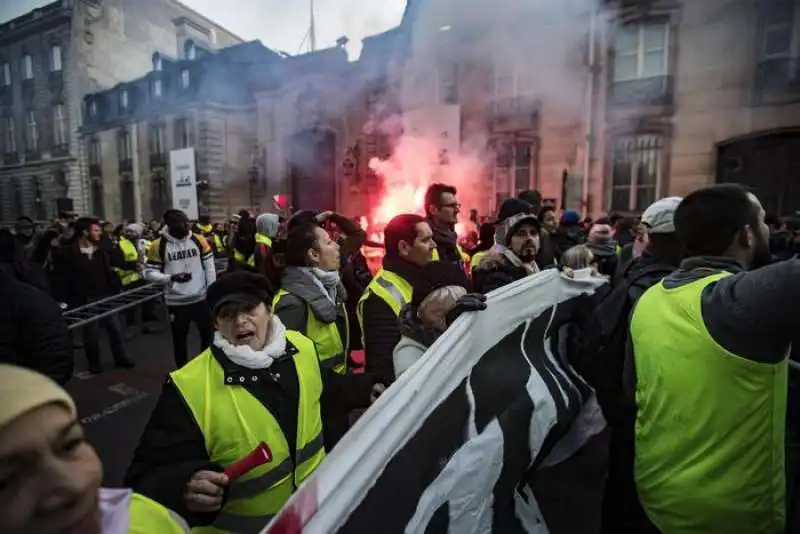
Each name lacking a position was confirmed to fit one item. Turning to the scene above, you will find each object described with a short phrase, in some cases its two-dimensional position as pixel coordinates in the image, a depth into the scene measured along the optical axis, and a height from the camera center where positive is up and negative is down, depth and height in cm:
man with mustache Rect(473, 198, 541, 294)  281 -31
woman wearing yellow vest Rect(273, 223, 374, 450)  225 -42
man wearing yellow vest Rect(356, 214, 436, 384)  214 -40
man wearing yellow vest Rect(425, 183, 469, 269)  345 -6
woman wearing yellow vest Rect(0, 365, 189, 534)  57 -32
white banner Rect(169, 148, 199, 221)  1802 +98
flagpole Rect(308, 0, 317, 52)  2002 +719
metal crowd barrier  404 -97
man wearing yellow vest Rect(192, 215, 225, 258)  797 -41
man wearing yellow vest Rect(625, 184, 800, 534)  109 -44
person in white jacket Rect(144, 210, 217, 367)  429 -63
